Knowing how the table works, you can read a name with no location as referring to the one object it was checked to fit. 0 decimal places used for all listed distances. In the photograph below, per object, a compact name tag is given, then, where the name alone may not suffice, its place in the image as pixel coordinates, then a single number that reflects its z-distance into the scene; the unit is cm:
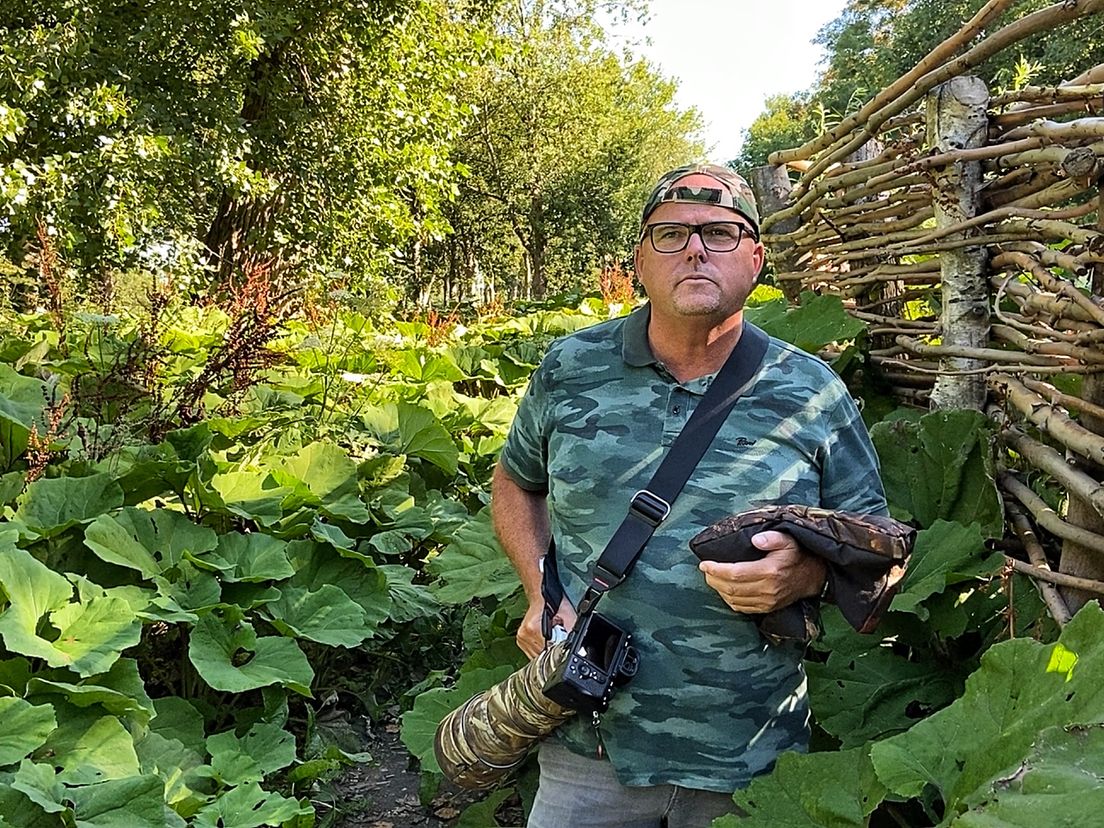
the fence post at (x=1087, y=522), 208
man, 188
